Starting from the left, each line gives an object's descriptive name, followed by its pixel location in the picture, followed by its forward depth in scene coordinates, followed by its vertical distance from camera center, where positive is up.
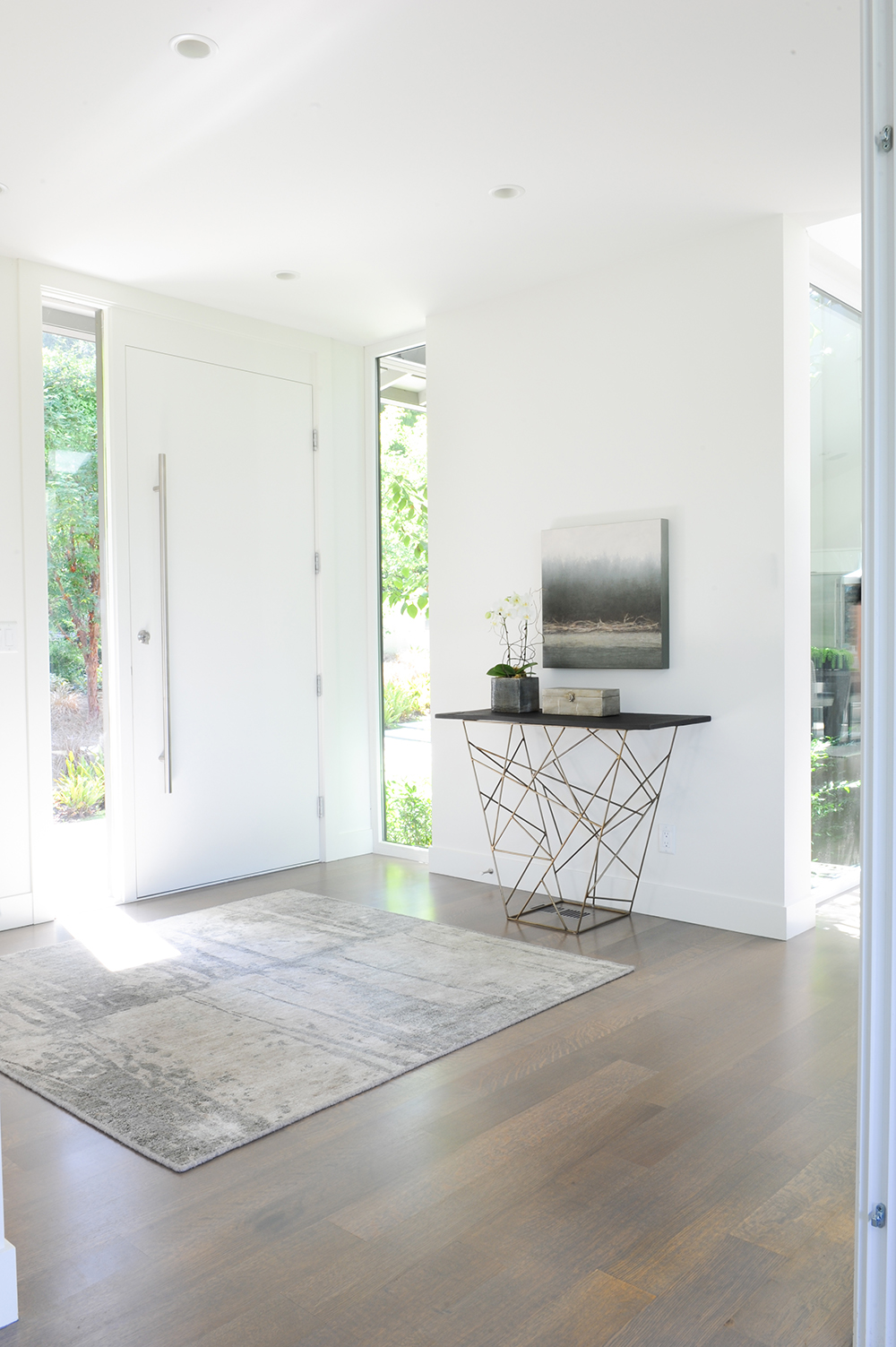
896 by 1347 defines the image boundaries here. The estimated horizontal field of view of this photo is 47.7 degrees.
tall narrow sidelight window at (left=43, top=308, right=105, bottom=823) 4.30 +0.37
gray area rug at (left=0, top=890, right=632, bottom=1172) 2.46 -1.10
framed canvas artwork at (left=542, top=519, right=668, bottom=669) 4.06 +0.20
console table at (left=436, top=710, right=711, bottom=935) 4.09 -0.71
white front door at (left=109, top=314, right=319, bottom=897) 4.50 +0.15
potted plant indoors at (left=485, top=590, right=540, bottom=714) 4.24 +0.02
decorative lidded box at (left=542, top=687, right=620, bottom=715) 3.92 -0.23
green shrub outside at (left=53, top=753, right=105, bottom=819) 4.32 -0.60
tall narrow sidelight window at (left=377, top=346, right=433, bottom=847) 5.23 +0.24
